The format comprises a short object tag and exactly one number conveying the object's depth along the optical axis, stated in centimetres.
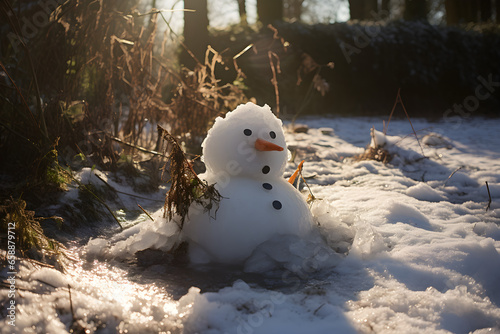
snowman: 250
